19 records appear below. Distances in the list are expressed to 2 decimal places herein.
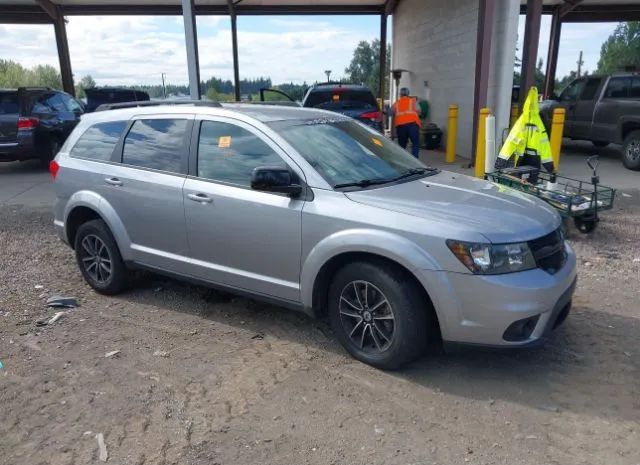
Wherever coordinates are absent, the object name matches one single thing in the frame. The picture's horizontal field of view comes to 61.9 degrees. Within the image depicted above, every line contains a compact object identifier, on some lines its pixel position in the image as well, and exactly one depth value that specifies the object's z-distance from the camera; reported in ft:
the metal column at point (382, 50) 65.21
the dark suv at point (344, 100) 37.27
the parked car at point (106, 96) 52.74
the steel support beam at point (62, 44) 58.51
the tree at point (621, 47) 181.86
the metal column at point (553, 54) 64.65
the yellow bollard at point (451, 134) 40.42
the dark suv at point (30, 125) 36.52
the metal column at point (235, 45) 61.00
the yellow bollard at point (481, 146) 32.60
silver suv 10.44
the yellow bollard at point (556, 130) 32.50
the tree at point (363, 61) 282.15
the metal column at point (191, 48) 34.70
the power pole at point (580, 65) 185.08
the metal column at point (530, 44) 33.83
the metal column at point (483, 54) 35.32
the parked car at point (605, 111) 36.55
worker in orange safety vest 36.63
